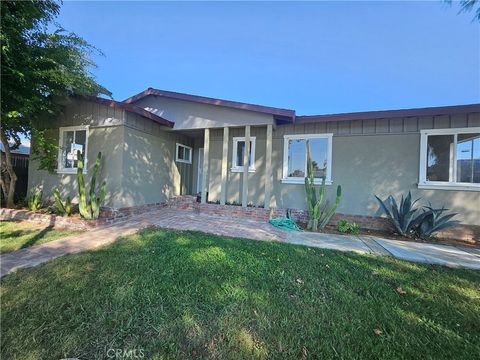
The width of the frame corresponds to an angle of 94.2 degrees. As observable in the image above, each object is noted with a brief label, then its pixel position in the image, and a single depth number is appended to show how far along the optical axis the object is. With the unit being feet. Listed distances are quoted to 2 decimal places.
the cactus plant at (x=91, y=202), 19.04
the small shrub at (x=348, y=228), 19.99
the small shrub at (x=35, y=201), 22.50
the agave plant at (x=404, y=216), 19.10
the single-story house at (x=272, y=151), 19.88
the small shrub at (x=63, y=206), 20.47
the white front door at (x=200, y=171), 34.09
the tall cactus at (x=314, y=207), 20.61
